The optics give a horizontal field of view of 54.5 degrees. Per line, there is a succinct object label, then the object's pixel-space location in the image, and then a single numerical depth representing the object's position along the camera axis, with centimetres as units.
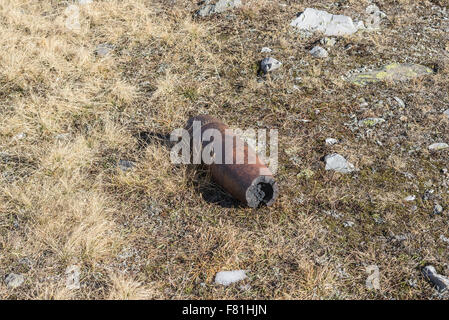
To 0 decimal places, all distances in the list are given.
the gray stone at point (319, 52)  626
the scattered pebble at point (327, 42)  652
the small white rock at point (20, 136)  491
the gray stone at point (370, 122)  507
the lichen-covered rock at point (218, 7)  739
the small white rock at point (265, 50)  642
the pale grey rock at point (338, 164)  448
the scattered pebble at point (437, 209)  399
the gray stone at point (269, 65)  594
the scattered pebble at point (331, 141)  483
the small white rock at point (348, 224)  392
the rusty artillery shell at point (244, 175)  382
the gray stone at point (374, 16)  694
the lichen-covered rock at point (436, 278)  334
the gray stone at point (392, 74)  577
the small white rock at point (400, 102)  530
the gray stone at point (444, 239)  373
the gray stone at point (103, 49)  640
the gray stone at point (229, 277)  348
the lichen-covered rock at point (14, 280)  341
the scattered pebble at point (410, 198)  413
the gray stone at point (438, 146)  469
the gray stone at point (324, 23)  680
